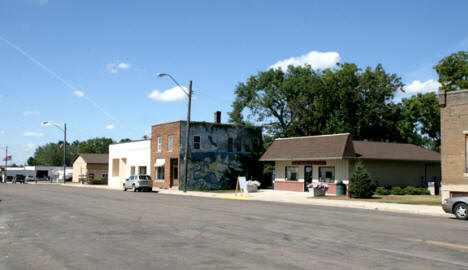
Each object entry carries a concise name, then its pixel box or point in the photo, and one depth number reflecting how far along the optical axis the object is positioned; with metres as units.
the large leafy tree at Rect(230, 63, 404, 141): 55.59
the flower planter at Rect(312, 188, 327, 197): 32.22
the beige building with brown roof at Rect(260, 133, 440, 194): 35.81
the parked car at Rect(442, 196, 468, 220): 17.09
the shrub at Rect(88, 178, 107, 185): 66.56
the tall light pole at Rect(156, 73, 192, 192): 38.50
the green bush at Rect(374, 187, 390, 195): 32.78
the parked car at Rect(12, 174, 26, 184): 74.31
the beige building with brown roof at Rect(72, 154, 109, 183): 78.69
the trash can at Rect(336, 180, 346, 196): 33.09
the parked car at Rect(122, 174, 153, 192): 41.22
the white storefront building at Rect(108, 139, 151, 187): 53.78
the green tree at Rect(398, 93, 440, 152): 59.83
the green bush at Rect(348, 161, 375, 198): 28.70
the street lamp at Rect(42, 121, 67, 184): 63.83
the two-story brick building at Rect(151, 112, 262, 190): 46.31
